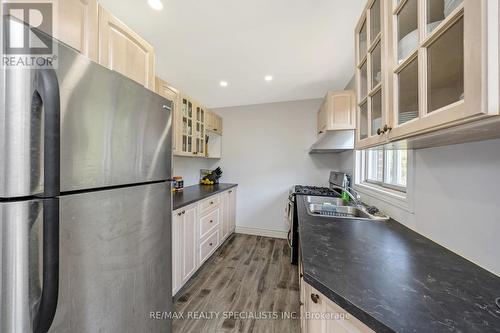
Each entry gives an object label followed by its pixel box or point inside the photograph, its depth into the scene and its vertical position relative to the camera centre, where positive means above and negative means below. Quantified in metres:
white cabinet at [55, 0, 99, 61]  0.79 +0.65
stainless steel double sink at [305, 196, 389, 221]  1.43 -0.43
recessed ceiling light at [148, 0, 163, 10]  1.29 +1.15
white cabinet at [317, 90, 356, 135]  2.29 +0.70
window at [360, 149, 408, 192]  1.59 -0.03
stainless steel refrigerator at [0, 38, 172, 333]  0.52 -0.13
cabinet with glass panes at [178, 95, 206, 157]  2.43 +0.54
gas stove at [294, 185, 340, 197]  2.45 -0.36
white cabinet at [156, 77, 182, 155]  2.05 +0.66
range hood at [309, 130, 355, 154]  2.34 +0.33
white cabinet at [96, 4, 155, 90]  1.00 +0.71
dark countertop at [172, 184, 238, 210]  1.90 -0.38
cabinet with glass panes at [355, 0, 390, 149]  0.92 +0.56
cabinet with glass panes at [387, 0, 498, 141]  0.45 +0.33
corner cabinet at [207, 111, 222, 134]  3.16 +0.78
